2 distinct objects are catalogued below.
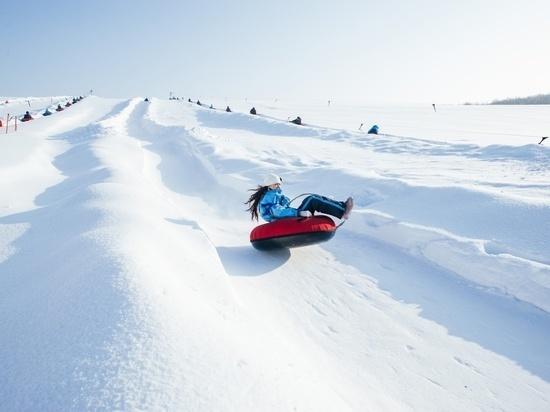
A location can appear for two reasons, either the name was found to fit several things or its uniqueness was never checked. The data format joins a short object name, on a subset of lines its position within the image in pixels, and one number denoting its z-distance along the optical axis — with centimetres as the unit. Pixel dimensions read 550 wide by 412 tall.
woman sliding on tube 521
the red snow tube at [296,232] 480
